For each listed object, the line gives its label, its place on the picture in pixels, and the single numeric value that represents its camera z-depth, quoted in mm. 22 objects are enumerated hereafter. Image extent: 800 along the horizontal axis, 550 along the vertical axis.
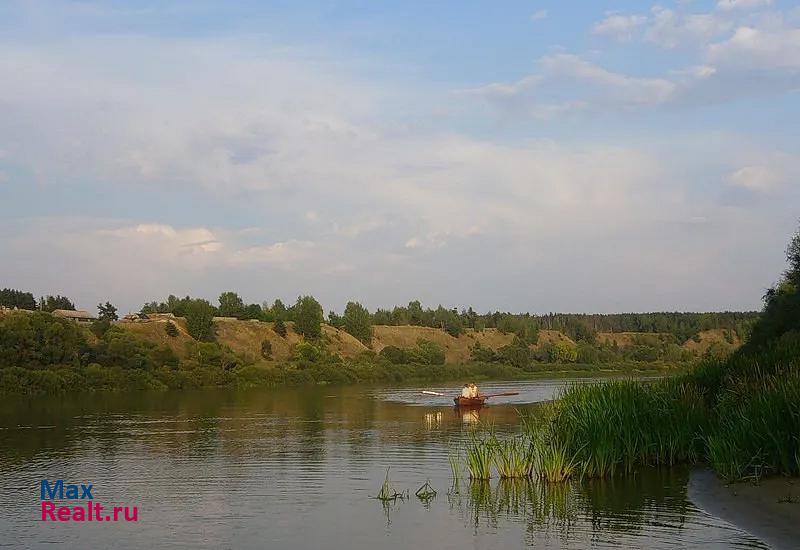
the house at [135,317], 114069
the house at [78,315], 117750
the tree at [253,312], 136000
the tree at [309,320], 128875
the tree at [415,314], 176750
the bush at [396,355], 124344
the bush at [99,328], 97625
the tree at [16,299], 129700
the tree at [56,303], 135762
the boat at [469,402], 55875
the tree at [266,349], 116050
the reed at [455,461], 23056
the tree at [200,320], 113562
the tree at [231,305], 138150
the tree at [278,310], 138325
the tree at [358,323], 144125
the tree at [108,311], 120031
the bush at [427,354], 126456
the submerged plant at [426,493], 22225
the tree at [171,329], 109000
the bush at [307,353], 111125
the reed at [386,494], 22453
